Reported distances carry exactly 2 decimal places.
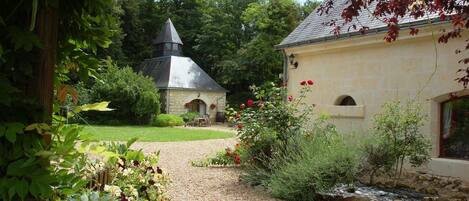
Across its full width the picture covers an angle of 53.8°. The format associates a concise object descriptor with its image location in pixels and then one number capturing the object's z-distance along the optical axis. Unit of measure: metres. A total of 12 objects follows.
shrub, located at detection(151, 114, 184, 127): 26.31
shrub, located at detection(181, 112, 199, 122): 29.27
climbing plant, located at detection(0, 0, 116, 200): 1.46
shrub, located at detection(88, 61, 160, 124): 26.17
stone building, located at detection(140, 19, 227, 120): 30.89
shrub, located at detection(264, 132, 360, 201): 6.30
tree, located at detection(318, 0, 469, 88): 4.25
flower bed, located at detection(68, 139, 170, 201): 3.88
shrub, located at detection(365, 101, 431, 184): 6.68
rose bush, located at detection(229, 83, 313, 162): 8.19
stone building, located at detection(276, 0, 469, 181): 8.46
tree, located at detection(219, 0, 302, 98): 31.64
